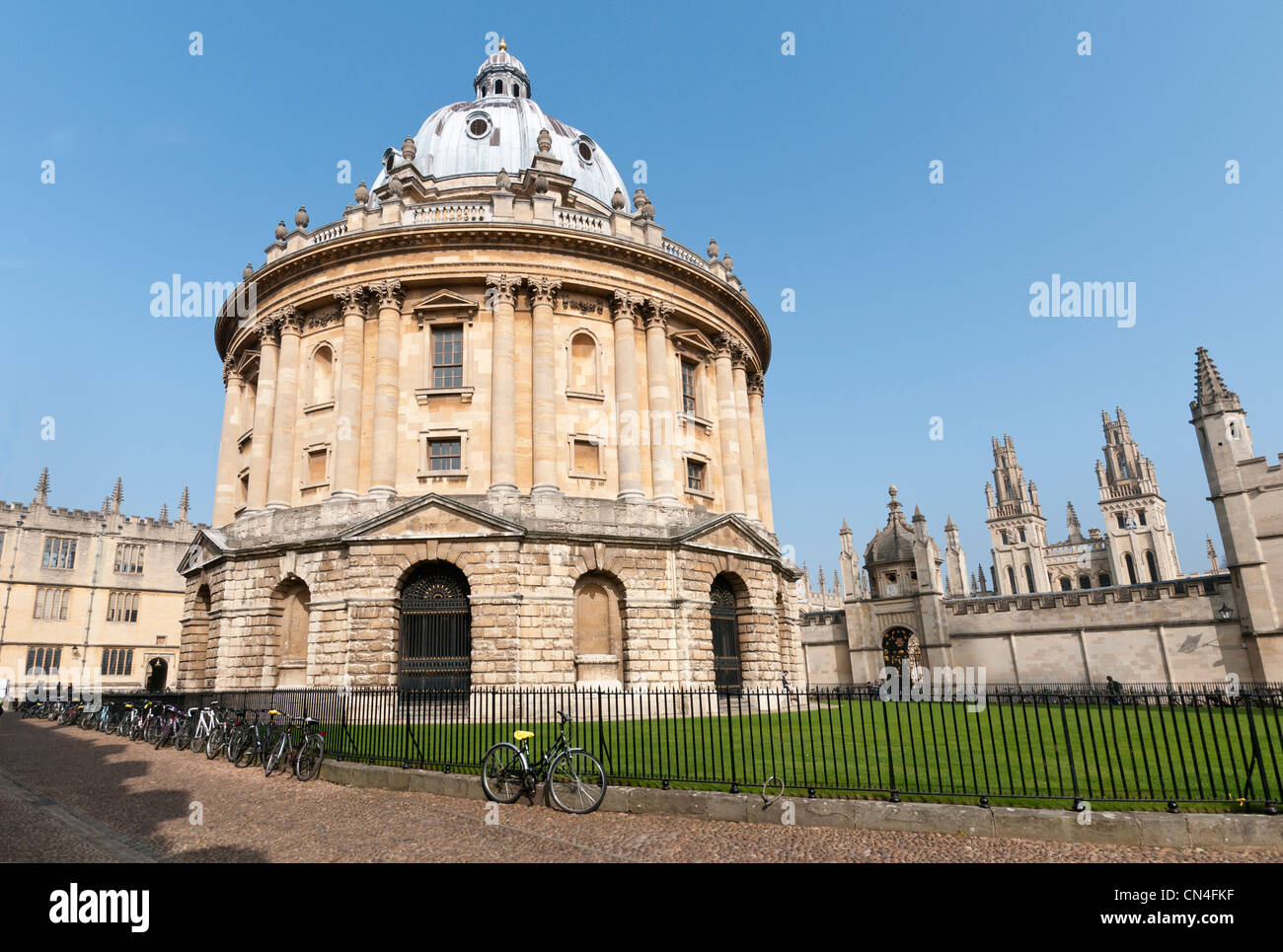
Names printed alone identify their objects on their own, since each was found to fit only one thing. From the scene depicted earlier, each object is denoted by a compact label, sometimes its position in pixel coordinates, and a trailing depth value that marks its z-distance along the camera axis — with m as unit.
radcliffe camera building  22.19
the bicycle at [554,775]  10.06
